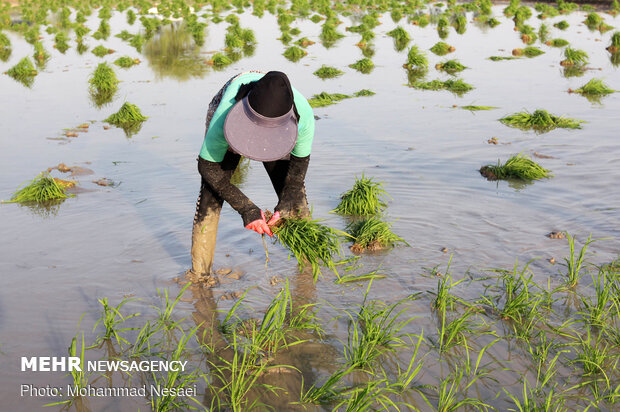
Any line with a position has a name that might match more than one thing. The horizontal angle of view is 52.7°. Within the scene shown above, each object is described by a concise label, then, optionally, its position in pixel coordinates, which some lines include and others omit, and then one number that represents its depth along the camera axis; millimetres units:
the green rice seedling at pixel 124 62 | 16312
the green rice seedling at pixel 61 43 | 20109
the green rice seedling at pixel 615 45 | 16703
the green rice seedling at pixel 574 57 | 14852
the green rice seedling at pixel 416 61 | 15023
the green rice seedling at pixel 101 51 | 18641
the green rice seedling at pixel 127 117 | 10414
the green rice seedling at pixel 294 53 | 17156
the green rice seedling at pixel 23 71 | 15067
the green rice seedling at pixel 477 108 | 10786
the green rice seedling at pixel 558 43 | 18359
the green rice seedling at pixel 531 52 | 16797
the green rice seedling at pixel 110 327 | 4027
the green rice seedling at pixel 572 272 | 4504
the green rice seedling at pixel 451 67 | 14742
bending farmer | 3609
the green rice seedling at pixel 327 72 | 14414
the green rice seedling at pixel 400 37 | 19678
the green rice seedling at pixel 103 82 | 13023
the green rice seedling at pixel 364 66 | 15138
